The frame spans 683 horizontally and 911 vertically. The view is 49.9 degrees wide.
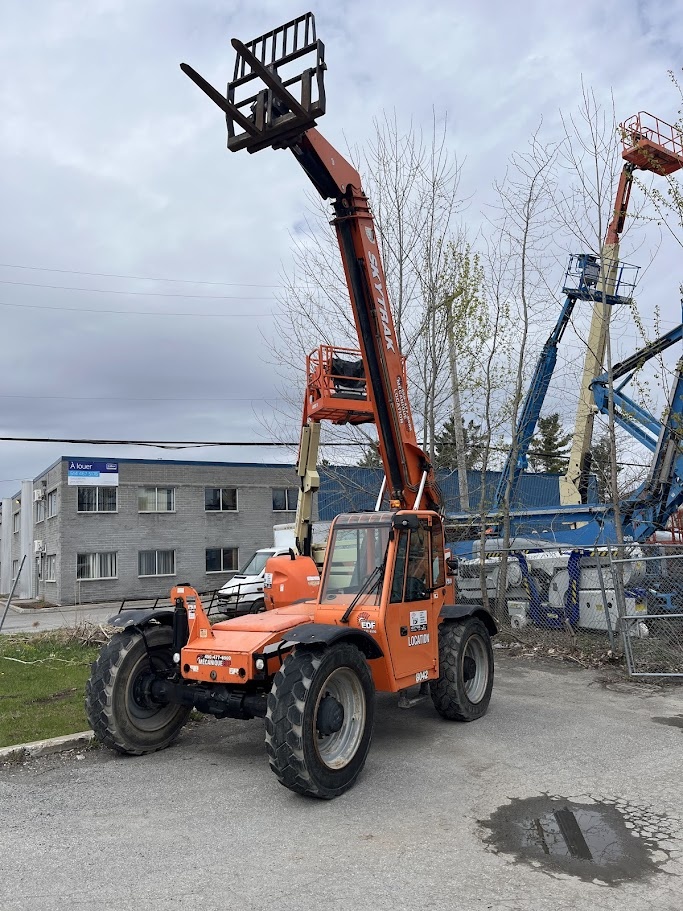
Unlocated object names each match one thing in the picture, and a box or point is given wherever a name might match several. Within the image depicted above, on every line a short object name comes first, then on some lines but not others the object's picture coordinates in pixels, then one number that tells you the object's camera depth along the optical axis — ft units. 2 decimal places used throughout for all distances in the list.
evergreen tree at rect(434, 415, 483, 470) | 50.93
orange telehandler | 19.51
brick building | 103.71
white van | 57.82
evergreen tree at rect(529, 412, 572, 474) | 107.55
